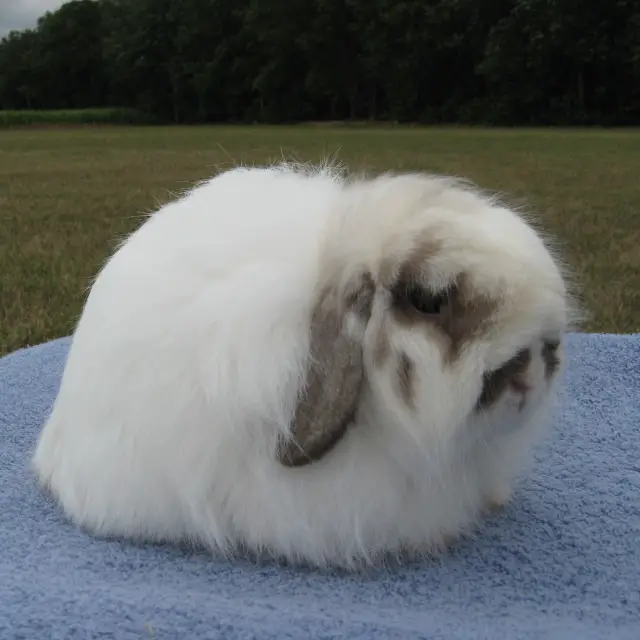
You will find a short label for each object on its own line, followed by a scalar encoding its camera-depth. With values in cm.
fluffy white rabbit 45
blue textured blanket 45
